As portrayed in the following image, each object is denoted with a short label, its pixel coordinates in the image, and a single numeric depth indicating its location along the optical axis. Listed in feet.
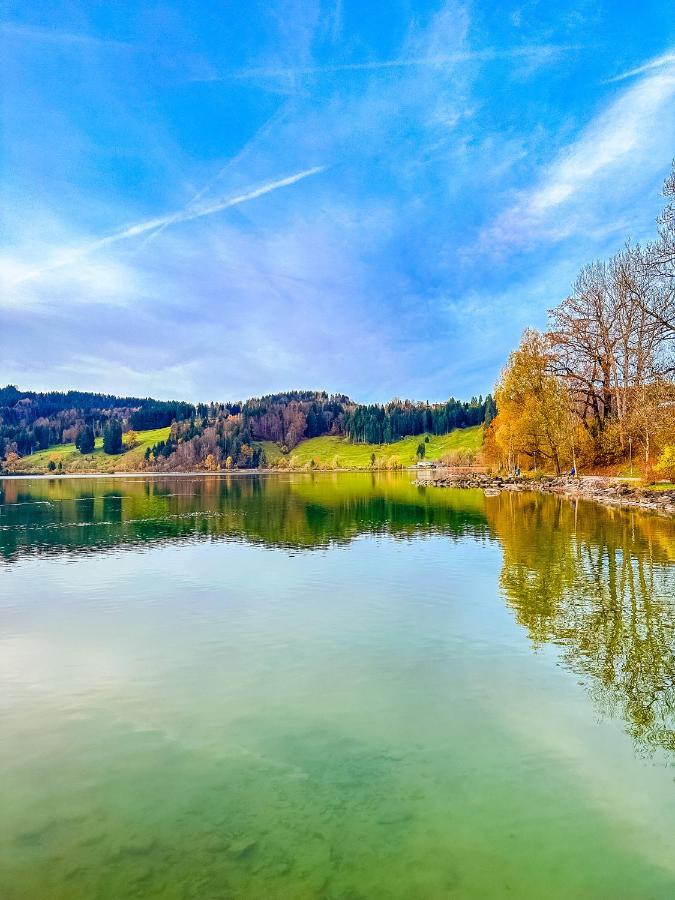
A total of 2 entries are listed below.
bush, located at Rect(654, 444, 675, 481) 169.78
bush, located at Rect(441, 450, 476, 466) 562.91
